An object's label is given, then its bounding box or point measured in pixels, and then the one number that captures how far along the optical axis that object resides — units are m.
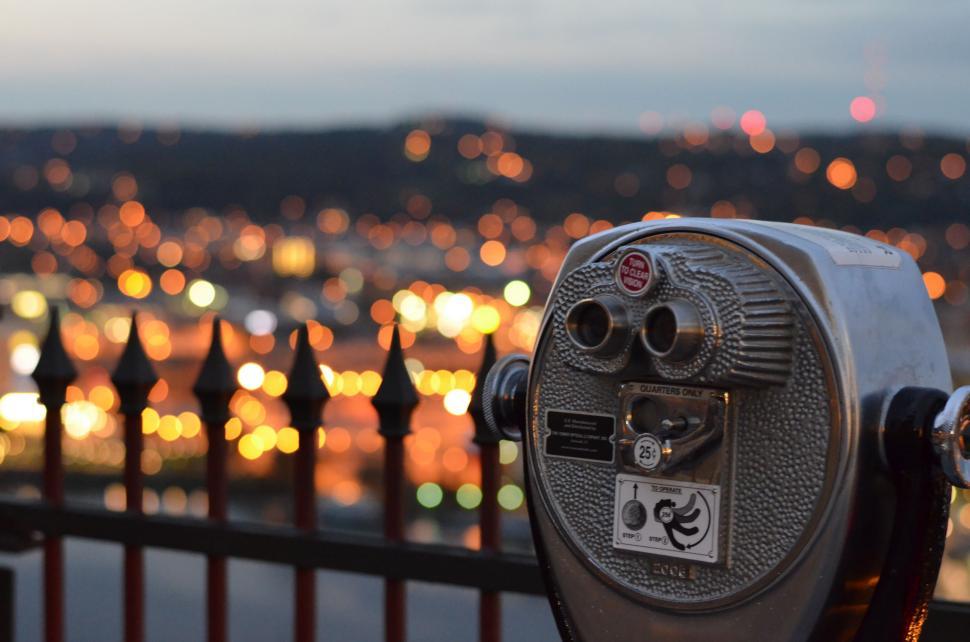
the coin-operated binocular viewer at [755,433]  2.01
